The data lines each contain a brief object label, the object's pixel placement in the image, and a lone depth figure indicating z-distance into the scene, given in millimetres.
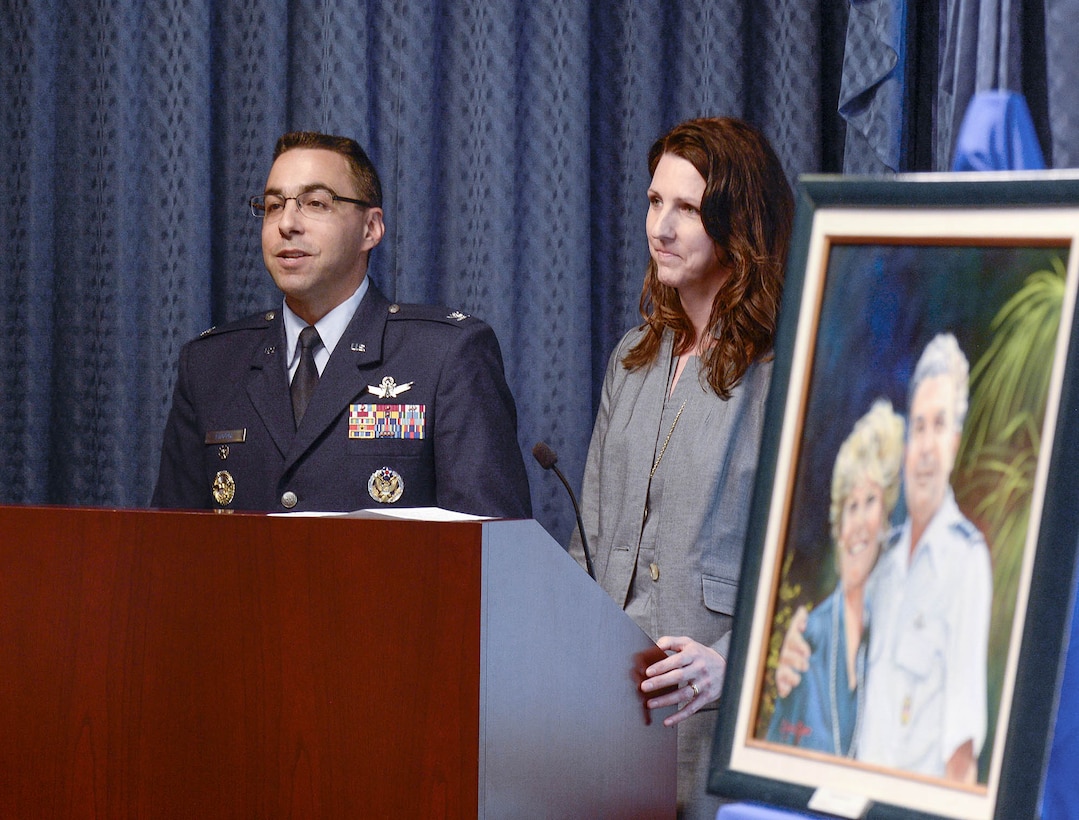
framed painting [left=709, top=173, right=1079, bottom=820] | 3441
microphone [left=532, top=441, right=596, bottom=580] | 5076
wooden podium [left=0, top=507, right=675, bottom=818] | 4609
